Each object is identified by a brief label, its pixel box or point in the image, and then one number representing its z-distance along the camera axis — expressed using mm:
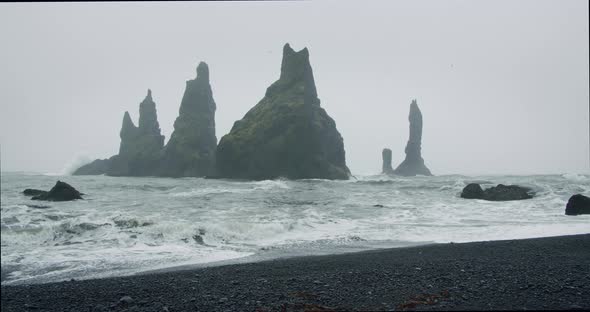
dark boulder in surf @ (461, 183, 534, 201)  24141
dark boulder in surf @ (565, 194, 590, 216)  16594
